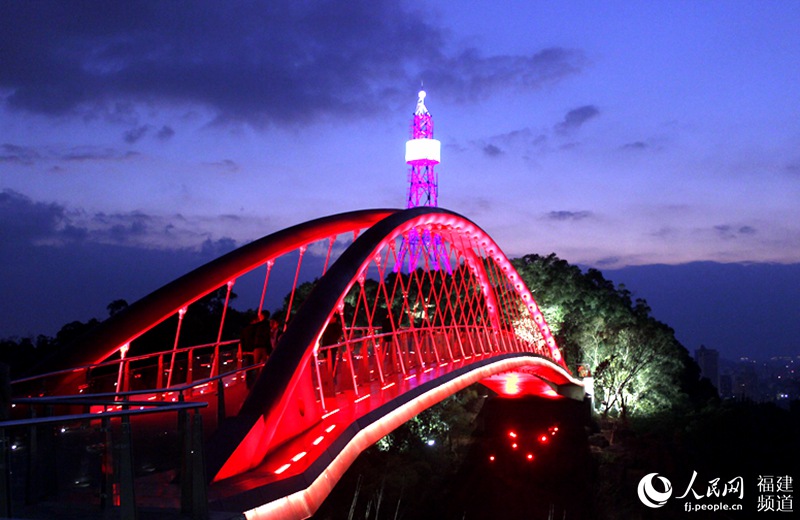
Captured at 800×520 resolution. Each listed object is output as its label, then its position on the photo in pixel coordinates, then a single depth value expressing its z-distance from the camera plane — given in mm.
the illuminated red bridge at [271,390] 7199
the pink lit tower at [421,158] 55750
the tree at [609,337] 42719
